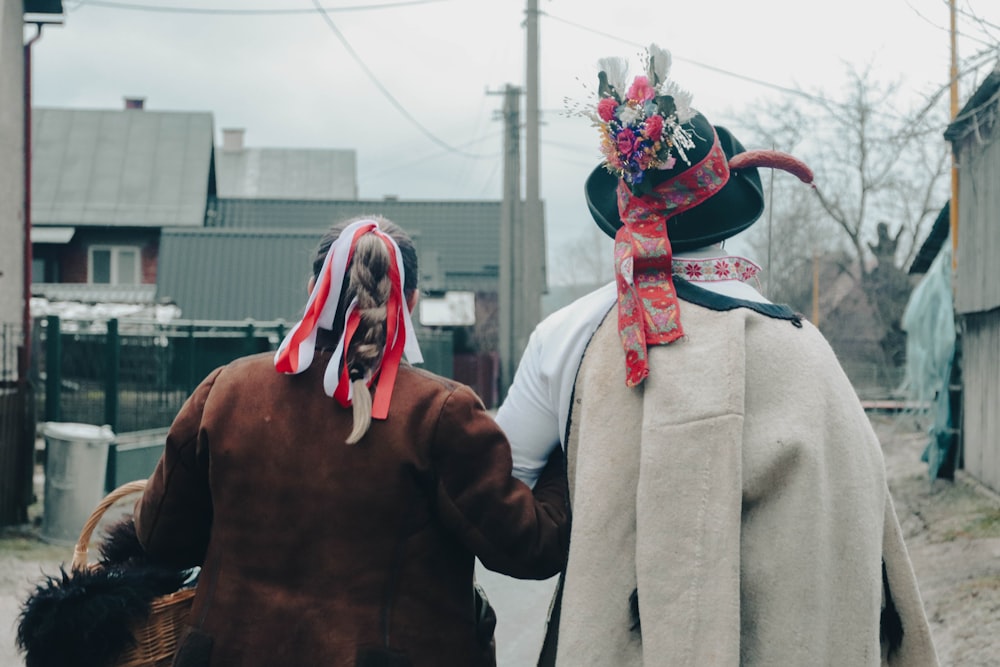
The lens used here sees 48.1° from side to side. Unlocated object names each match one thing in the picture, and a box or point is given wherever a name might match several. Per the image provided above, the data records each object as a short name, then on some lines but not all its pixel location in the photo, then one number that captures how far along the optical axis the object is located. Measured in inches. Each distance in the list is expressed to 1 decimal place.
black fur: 100.0
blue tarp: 480.1
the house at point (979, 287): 405.4
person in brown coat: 93.8
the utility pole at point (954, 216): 462.6
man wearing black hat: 86.9
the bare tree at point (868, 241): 1136.2
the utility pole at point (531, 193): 782.5
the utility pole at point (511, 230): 932.0
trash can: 362.6
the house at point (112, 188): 1310.3
